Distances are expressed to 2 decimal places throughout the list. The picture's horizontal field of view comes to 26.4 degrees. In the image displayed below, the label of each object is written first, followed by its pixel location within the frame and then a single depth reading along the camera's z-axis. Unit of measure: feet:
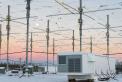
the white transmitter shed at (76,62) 98.11
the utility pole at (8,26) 137.78
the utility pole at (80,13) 125.40
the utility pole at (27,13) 115.13
